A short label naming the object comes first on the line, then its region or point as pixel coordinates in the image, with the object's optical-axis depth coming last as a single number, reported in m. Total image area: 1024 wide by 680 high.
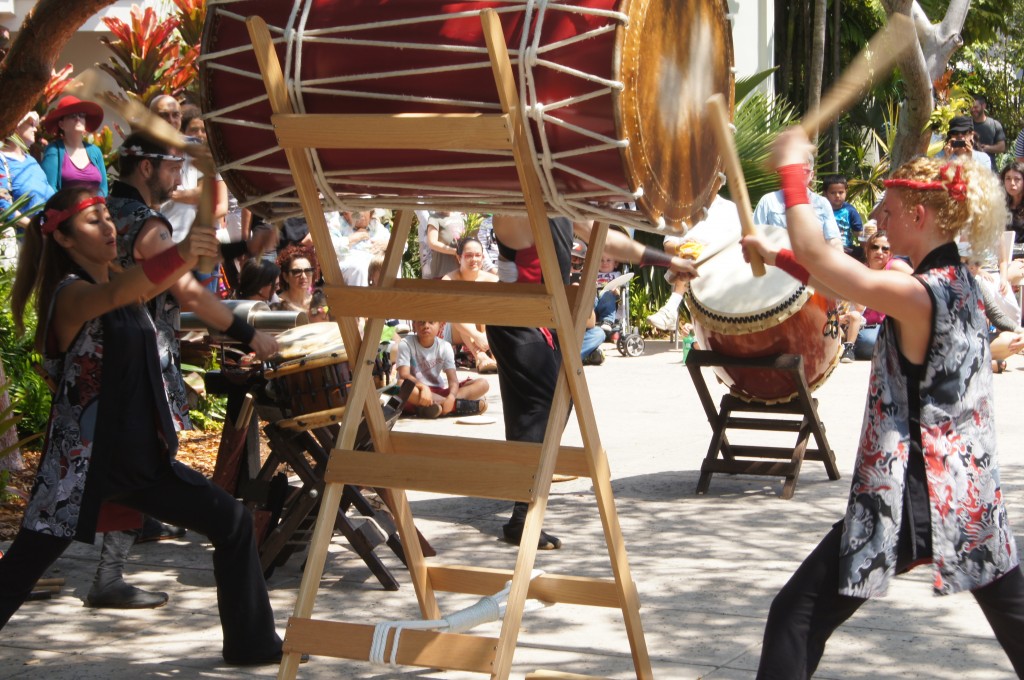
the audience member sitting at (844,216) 12.70
